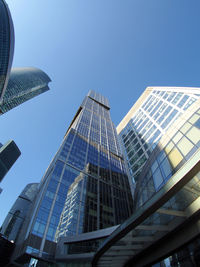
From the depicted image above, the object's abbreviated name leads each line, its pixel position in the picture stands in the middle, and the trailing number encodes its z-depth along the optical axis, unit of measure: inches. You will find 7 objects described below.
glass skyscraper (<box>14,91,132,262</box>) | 1419.8
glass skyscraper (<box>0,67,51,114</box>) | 6060.5
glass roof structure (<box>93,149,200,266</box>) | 309.9
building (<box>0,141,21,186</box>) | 6422.2
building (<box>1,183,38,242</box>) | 3978.3
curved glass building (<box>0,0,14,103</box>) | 3432.6
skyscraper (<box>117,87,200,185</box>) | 1599.0
